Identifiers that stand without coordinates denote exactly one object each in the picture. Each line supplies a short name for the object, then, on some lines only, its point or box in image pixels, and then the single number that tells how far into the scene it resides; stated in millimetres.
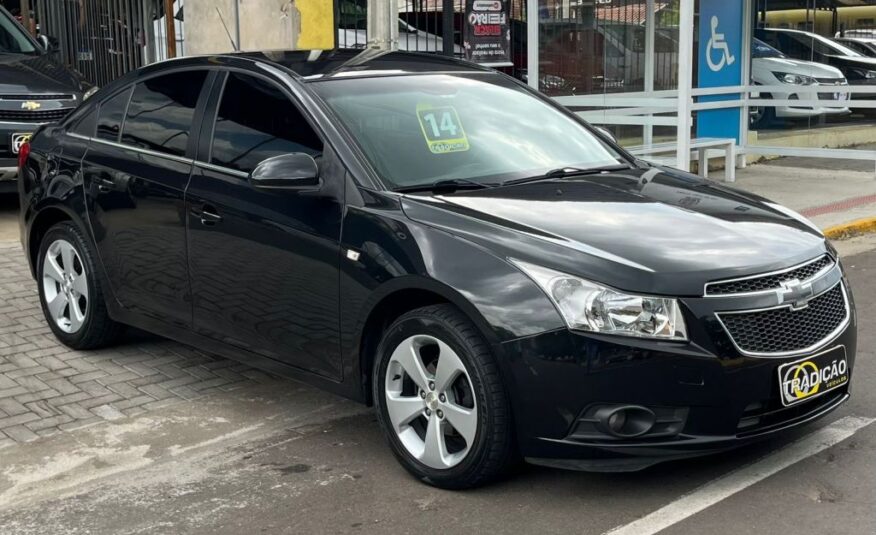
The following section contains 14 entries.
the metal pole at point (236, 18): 11195
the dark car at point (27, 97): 10352
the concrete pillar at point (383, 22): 8492
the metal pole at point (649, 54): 12242
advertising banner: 11062
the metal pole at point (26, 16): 15633
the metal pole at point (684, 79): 11023
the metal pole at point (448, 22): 10836
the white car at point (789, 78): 13250
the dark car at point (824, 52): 13055
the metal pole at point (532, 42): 11836
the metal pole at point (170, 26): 13289
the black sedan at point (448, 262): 3982
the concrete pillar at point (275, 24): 11617
